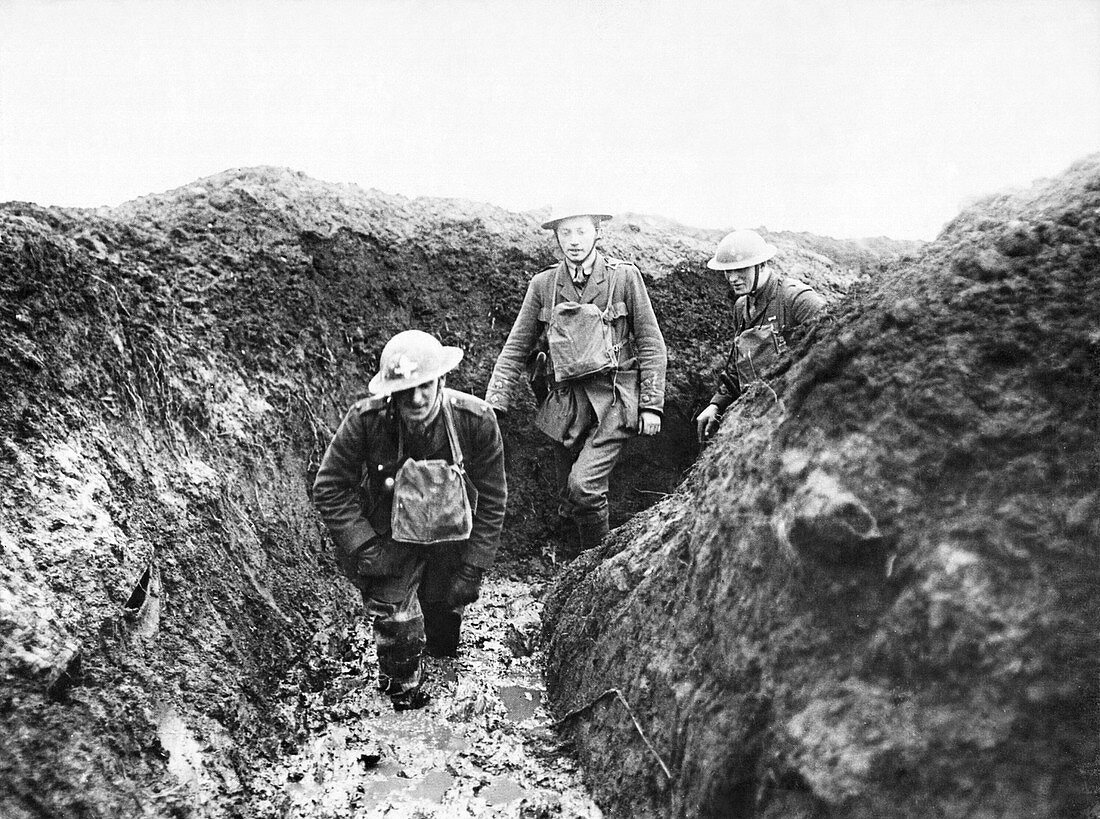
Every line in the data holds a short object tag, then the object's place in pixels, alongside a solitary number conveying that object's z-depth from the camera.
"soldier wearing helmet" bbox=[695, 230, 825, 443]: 5.48
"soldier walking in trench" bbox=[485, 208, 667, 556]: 5.69
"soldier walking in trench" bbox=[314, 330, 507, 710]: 4.36
